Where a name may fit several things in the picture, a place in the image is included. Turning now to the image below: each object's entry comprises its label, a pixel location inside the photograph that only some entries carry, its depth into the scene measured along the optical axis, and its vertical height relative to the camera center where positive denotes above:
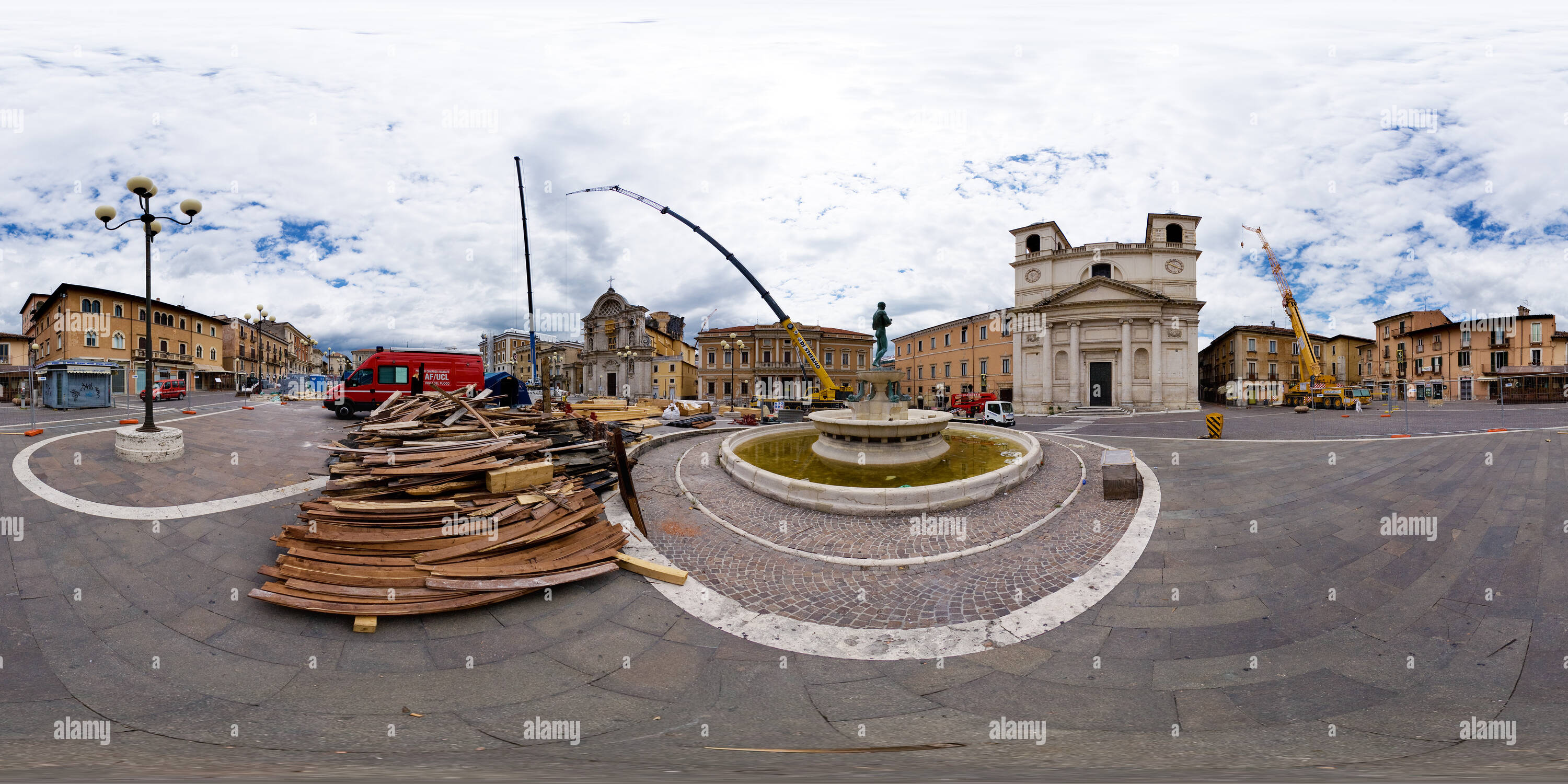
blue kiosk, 18.73 +0.29
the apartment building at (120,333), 40.34 +5.14
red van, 17.83 +0.39
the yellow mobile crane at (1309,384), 39.03 -0.49
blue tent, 19.52 +0.03
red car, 31.97 +0.14
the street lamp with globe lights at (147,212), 8.91 +3.24
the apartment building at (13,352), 42.53 +3.48
